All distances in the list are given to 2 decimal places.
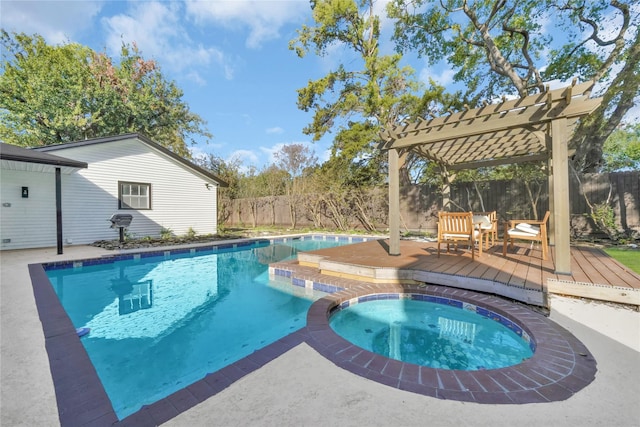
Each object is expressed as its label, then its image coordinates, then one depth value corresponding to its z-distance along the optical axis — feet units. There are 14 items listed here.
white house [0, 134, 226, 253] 26.02
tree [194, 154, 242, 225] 57.31
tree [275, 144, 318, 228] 81.70
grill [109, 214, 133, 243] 28.53
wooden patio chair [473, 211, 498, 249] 17.85
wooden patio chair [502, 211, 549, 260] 14.77
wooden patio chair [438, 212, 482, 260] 15.51
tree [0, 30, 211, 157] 46.44
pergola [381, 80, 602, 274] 11.74
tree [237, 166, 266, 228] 56.18
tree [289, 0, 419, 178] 40.15
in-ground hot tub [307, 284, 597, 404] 5.40
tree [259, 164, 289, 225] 53.47
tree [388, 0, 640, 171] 26.53
